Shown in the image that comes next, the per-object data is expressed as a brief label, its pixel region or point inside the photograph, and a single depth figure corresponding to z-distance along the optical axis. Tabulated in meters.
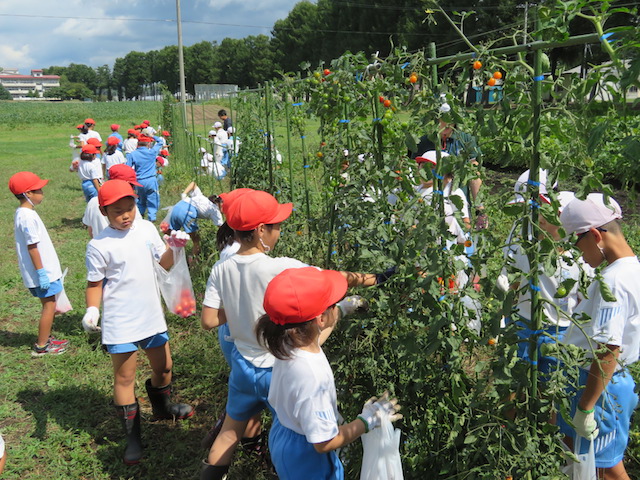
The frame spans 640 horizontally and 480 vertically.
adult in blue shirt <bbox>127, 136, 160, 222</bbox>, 7.77
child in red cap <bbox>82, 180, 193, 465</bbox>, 3.04
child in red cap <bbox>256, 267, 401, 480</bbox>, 1.80
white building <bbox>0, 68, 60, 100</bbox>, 185.65
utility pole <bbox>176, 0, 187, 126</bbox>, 18.97
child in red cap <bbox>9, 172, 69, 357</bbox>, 4.30
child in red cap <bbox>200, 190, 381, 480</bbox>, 2.41
